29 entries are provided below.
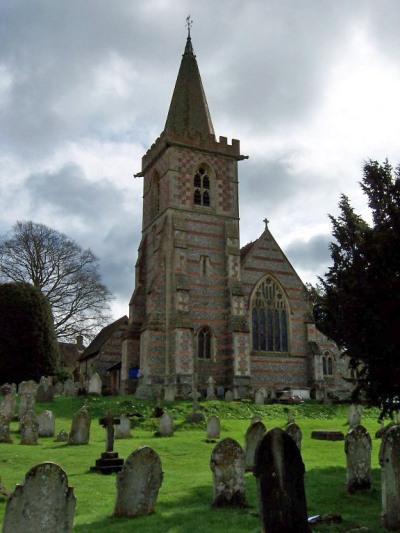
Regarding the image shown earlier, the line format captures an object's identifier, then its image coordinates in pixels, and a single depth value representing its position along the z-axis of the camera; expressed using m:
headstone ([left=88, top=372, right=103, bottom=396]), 27.59
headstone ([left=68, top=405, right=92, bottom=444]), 14.62
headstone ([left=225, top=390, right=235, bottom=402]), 26.50
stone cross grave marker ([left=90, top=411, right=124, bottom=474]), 10.79
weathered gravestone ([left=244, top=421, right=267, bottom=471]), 11.34
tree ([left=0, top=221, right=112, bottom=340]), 36.56
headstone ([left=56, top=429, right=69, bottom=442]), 15.34
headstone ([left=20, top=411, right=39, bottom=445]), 14.26
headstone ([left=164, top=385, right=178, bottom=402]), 25.68
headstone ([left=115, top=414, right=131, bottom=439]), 16.45
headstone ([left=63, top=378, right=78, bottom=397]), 27.86
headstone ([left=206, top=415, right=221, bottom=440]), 16.38
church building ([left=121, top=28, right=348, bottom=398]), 29.27
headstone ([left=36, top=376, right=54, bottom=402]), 24.28
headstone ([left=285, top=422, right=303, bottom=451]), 12.30
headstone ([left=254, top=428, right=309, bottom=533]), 6.37
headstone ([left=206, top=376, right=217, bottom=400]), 26.58
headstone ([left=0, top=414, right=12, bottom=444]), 14.33
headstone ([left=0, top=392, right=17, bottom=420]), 18.56
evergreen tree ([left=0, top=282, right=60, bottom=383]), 30.83
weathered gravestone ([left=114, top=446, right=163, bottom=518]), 7.72
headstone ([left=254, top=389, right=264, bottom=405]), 25.48
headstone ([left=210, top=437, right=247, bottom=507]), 8.36
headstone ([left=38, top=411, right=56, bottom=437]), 16.34
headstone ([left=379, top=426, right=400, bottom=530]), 7.19
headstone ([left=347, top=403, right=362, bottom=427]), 19.27
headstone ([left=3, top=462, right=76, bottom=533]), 5.90
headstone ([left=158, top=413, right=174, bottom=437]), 17.16
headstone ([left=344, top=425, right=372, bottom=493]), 9.37
